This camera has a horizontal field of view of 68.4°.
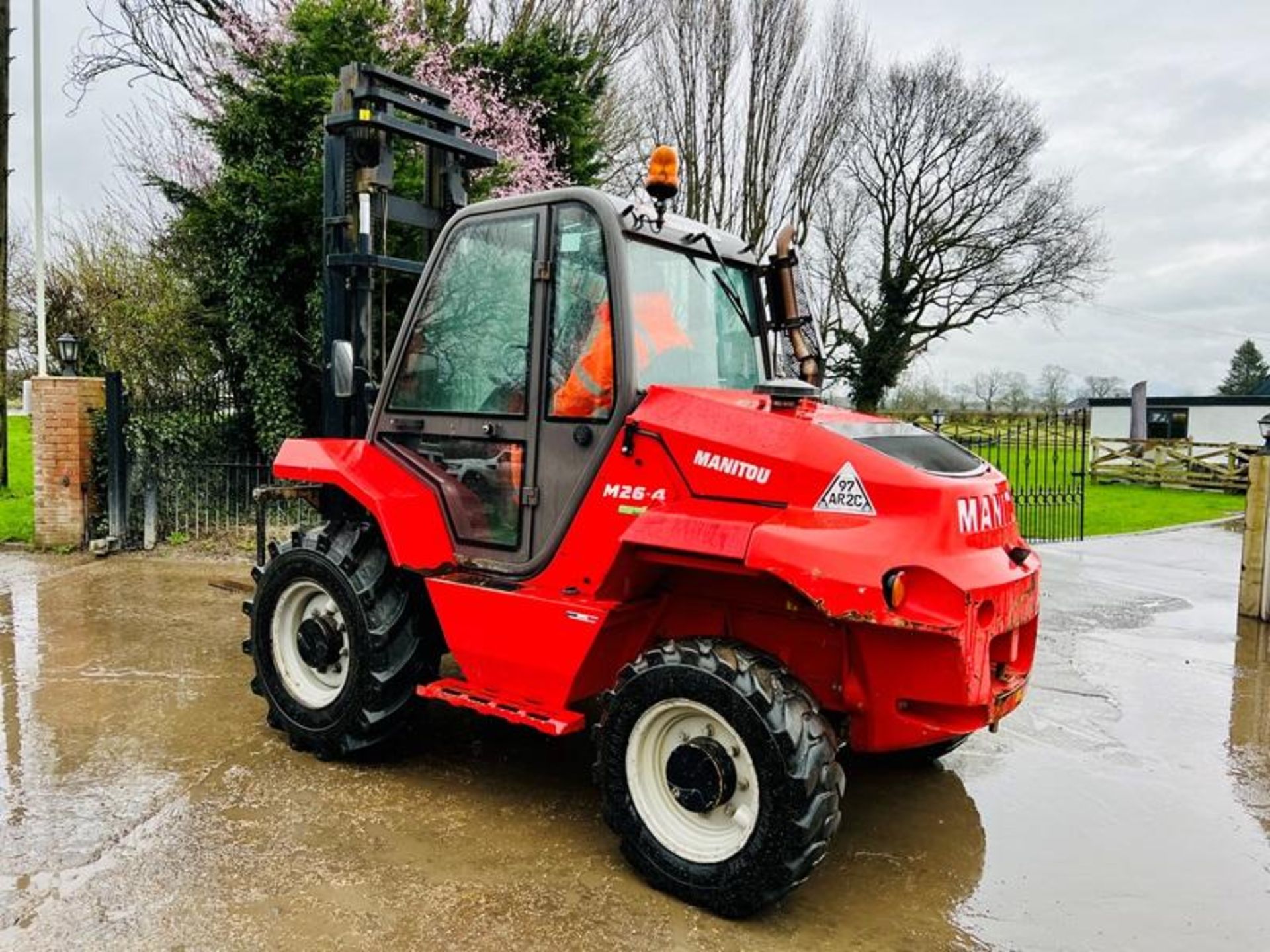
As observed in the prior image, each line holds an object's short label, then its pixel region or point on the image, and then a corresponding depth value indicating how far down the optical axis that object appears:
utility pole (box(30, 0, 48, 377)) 9.53
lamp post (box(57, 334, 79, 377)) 9.20
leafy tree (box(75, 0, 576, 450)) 9.46
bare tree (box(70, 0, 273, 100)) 13.25
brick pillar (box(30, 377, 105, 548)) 9.15
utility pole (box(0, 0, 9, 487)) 12.28
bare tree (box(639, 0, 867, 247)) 17.67
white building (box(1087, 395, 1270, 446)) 27.59
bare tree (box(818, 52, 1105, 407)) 25.50
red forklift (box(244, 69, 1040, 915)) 2.96
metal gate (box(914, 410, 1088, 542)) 12.25
